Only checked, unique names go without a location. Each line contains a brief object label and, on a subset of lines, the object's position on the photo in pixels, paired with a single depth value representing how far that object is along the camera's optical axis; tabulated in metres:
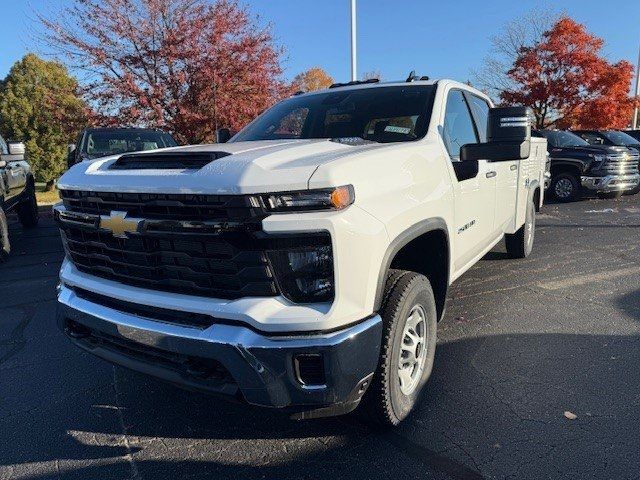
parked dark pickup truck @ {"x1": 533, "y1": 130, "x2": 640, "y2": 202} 11.93
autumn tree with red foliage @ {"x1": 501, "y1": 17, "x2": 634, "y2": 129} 17.31
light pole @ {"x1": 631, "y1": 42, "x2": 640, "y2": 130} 23.42
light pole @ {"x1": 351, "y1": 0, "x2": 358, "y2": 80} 13.09
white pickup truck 2.08
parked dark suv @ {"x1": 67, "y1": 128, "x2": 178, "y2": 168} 9.12
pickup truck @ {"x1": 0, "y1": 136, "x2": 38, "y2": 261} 6.78
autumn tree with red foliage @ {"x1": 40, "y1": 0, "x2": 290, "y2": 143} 12.30
